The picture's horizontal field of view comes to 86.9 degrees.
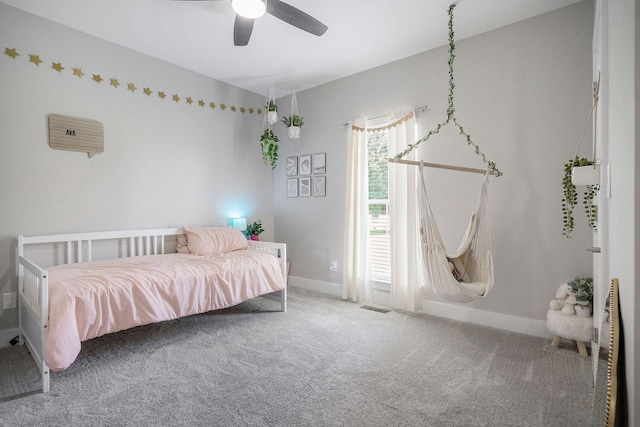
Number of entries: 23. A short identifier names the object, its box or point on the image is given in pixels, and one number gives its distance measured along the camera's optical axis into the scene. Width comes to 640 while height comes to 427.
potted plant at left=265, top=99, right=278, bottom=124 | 4.04
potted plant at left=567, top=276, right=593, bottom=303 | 2.33
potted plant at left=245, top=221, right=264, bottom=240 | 4.15
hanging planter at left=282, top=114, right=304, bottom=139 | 4.12
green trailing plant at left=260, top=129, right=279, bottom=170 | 4.32
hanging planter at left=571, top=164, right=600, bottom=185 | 1.67
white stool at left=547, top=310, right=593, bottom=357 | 2.29
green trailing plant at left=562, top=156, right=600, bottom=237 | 1.95
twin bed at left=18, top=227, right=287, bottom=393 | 1.93
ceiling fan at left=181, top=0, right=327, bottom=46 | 2.13
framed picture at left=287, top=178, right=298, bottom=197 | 4.43
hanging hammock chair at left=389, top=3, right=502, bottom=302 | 2.52
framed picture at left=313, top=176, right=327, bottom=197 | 4.13
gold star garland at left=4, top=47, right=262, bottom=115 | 2.62
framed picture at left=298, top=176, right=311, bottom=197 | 4.29
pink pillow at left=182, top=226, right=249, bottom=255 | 3.41
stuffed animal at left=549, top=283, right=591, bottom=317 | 2.33
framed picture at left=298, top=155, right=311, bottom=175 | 4.28
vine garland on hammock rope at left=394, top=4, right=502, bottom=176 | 2.60
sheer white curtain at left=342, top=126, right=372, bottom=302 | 3.73
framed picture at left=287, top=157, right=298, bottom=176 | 4.42
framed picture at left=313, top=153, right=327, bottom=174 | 4.13
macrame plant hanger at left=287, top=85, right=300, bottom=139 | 4.12
